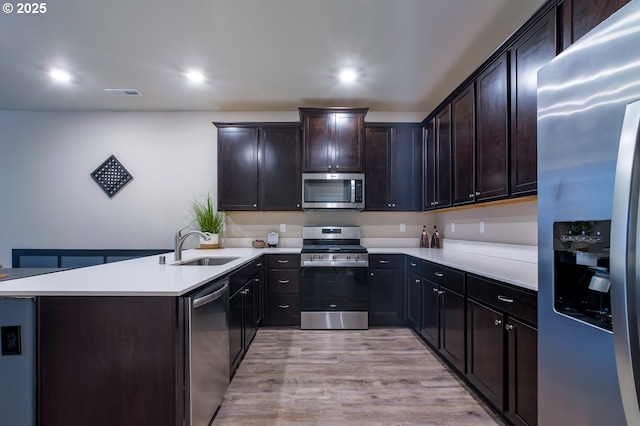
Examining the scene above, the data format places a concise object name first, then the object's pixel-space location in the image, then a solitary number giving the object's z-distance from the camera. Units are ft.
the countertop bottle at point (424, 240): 12.36
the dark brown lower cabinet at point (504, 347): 4.62
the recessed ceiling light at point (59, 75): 9.43
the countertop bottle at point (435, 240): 12.17
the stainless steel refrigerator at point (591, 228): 2.27
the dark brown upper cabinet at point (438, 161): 9.37
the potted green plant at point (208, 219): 11.69
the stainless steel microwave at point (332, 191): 11.32
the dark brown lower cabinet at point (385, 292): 10.78
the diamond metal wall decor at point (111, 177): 12.69
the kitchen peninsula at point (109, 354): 4.22
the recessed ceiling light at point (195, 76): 9.46
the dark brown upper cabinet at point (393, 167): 11.71
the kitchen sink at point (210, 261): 8.51
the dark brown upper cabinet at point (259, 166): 11.65
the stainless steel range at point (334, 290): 10.60
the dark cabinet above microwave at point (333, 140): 11.27
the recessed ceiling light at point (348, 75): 9.23
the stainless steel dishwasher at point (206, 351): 4.48
